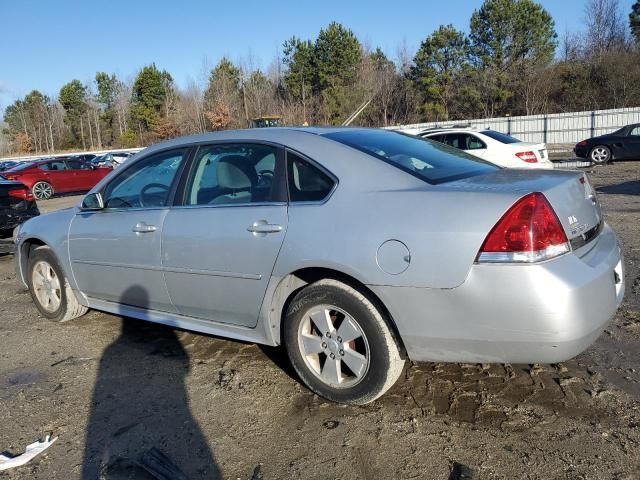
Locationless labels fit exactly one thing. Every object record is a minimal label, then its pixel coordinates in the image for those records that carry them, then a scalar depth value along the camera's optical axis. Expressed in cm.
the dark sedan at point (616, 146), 1767
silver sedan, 248
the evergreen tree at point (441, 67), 4675
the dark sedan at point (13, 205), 830
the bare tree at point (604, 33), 4584
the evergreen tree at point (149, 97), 6575
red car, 1903
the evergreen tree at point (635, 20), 4516
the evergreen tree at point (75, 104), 7412
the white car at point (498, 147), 1199
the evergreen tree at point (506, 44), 4531
